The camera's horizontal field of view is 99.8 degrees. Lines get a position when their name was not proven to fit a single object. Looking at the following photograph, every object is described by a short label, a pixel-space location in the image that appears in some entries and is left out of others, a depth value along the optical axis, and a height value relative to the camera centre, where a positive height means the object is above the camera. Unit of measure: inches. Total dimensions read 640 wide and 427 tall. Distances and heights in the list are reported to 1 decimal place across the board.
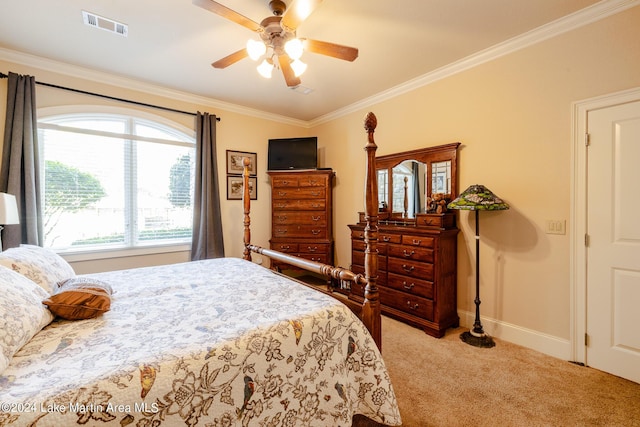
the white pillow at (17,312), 37.9 -16.4
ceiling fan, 64.9 +48.0
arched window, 117.0 +14.7
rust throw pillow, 51.7 -17.9
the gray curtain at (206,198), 144.3 +6.6
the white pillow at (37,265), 57.8 -12.4
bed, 33.4 -21.5
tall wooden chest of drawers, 163.0 -2.8
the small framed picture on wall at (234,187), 161.0 +13.9
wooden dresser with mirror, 107.6 -15.4
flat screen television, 169.8 +35.7
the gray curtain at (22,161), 102.0 +19.4
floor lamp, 93.5 +0.5
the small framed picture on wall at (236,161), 160.4 +29.4
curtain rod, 110.3 +52.5
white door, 77.9 -9.9
